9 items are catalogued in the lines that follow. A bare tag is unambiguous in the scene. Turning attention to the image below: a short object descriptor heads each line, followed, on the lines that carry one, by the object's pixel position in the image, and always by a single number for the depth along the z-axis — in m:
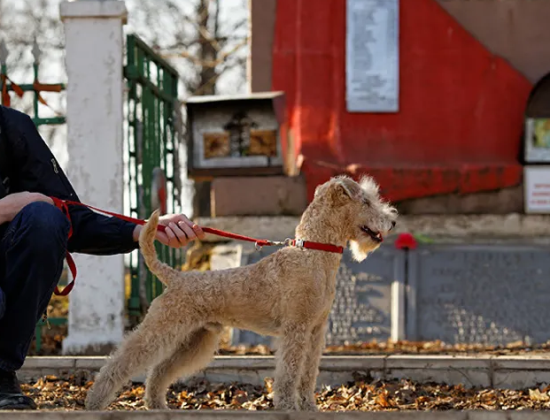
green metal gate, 16.07
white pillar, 15.19
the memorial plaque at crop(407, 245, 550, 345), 17.29
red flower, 18.94
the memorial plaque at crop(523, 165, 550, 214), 21.06
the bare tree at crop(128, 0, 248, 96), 43.20
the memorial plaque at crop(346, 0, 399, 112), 21.45
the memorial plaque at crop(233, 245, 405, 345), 17.37
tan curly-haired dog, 8.91
